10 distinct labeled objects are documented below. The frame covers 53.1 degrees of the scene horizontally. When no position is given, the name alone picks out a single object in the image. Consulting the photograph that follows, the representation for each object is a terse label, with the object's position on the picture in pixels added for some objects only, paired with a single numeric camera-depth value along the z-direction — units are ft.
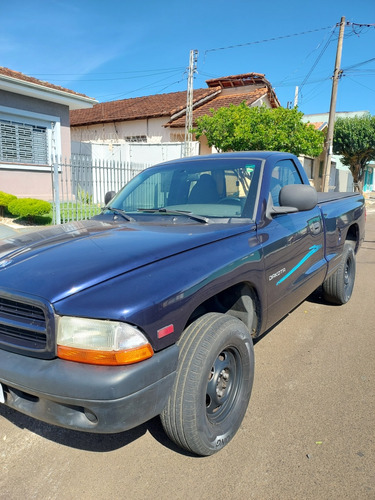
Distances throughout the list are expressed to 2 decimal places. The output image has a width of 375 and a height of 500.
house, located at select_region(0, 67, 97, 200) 35.37
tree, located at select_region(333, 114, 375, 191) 82.33
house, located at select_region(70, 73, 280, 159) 59.00
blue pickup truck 5.57
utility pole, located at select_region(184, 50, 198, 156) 52.11
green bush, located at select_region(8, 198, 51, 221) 28.43
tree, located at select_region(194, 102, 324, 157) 42.14
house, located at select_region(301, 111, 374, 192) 87.25
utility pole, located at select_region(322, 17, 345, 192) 53.78
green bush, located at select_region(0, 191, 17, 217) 30.07
